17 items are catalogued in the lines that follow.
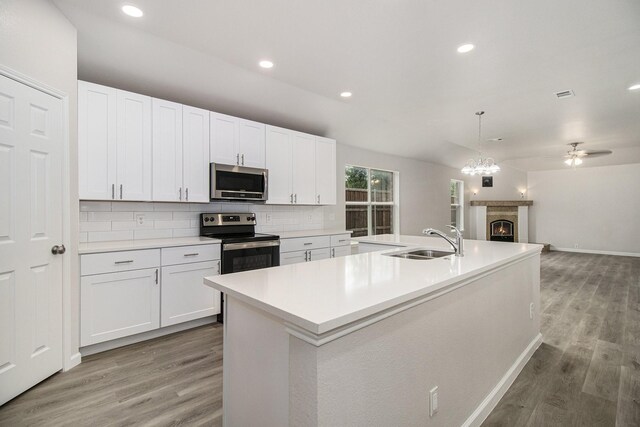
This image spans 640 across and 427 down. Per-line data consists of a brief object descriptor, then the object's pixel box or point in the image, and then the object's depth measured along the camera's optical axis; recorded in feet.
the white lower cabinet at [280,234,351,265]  12.64
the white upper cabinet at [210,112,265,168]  11.47
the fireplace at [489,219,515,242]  31.09
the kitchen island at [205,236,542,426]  3.35
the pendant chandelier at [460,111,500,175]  14.33
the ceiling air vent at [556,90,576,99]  11.85
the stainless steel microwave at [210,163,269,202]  11.25
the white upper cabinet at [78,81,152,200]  8.65
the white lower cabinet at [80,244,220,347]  8.14
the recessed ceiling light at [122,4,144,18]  7.04
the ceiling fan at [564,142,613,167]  21.84
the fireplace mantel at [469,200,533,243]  30.53
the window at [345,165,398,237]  18.57
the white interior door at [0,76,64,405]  6.29
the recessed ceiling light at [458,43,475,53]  8.42
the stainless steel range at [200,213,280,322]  10.71
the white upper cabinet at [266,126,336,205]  13.32
